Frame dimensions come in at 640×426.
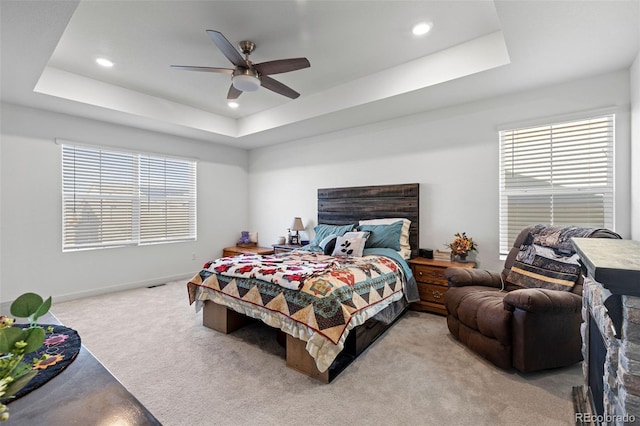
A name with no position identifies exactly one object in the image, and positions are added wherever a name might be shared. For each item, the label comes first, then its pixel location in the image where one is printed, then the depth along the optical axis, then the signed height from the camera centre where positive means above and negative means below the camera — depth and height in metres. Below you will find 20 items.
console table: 0.69 -0.49
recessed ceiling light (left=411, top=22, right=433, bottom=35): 2.50 +1.63
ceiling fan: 2.39 +1.27
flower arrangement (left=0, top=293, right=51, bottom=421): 0.56 -0.30
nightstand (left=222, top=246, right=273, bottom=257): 5.18 -0.70
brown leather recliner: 2.03 -0.86
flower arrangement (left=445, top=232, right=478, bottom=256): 3.38 -0.40
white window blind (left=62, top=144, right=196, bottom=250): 4.01 +0.23
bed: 2.13 -0.71
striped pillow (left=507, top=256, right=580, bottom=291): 2.29 -0.54
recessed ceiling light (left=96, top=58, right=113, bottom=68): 3.08 +1.64
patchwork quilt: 2.14 -0.64
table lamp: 5.01 -0.24
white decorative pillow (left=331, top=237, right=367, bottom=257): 3.43 -0.42
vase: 3.44 -0.55
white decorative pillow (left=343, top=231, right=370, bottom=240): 3.57 -0.28
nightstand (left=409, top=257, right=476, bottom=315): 3.32 -0.83
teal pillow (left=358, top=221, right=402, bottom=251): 3.61 -0.31
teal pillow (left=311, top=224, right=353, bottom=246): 4.08 -0.27
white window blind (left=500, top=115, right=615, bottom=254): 2.83 +0.38
